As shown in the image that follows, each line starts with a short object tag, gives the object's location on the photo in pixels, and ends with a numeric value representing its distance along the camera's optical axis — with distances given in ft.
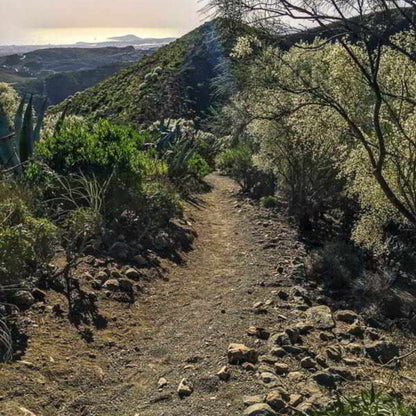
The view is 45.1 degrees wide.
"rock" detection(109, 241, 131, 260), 26.22
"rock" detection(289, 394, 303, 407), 14.75
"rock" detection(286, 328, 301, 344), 19.69
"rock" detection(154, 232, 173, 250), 29.68
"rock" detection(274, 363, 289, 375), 16.88
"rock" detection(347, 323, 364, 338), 21.87
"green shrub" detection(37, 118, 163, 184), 29.43
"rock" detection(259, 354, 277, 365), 17.49
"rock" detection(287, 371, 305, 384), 16.58
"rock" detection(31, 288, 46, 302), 19.31
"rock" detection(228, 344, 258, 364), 17.16
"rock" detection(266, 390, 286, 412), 14.39
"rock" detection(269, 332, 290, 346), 18.98
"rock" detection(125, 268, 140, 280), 24.43
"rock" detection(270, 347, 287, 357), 18.09
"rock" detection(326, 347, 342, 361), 18.96
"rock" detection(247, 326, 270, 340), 19.47
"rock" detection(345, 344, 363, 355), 19.99
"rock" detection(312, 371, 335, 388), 16.65
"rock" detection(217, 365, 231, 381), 16.08
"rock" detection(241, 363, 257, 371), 16.76
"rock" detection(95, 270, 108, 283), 22.93
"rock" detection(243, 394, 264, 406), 14.64
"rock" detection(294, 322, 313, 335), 20.72
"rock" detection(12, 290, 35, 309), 18.39
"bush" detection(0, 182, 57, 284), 17.88
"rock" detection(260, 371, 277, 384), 15.98
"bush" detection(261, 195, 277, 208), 46.57
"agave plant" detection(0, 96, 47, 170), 30.19
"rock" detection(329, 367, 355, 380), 17.49
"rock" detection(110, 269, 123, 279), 23.72
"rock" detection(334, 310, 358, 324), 23.45
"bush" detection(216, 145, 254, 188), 55.98
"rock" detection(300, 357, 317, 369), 17.61
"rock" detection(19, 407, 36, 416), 12.96
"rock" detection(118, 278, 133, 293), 22.99
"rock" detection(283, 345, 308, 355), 18.54
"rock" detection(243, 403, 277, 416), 13.83
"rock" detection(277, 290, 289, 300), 24.44
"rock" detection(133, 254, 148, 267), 26.43
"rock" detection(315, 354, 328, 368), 18.16
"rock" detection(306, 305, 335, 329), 21.97
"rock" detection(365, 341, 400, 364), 19.88
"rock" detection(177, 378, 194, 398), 15.19
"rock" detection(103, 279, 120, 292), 22.43
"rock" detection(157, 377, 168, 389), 15.72
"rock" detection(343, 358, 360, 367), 18.79
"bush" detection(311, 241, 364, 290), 28.58
